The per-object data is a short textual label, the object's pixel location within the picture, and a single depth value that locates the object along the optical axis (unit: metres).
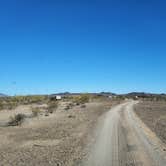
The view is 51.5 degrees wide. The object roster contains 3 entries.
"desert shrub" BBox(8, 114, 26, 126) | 15.05
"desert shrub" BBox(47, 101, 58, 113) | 25.07
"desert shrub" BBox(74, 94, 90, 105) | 46.32
